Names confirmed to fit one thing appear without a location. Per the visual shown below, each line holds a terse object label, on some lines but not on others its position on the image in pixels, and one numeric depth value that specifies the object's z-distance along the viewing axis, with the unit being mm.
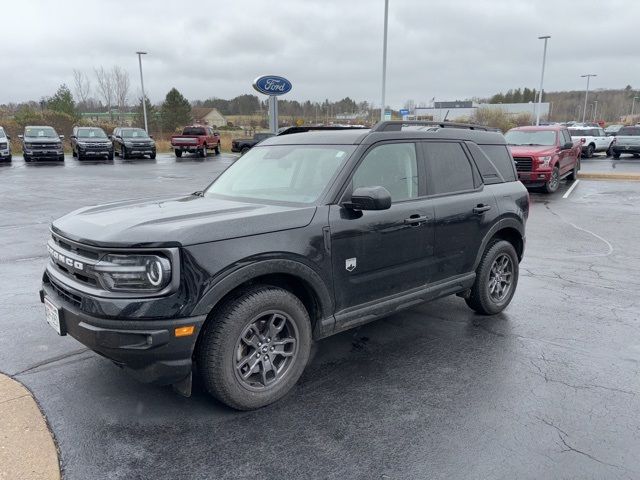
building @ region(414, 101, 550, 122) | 80138
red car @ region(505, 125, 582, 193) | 14406
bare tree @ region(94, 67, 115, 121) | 68812
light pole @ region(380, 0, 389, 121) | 23641
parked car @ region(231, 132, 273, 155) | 33859
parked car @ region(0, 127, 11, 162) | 24391
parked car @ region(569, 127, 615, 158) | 30625
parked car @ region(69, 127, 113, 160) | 27312
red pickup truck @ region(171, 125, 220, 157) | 33562
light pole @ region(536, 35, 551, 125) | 38531
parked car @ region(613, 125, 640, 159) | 28031
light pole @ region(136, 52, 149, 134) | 39344
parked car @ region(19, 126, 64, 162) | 25484
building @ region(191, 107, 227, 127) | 103250
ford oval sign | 16719
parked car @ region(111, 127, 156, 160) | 29453
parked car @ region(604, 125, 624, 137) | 42644
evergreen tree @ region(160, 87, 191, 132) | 62969
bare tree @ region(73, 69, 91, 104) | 67438
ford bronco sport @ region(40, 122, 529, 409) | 2945
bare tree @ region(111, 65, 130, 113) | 69562
